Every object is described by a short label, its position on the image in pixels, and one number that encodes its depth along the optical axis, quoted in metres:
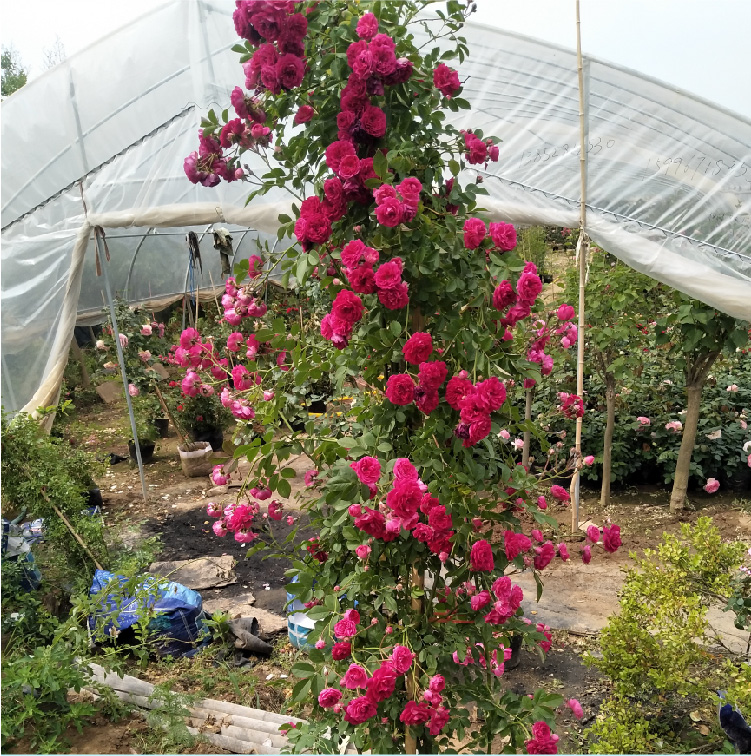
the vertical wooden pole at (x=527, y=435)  4.60
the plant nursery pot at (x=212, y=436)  6.56
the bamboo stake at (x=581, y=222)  3.53
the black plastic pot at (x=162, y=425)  7.12
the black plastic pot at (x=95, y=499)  5.27
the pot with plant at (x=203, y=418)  6.46
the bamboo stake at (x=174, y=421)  6.12
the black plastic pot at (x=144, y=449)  6.38
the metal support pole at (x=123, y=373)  5.18
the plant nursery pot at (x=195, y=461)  6.05
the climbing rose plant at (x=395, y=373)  1.51
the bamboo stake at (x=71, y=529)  3.24
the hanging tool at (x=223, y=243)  6.35
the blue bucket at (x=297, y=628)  3.12
